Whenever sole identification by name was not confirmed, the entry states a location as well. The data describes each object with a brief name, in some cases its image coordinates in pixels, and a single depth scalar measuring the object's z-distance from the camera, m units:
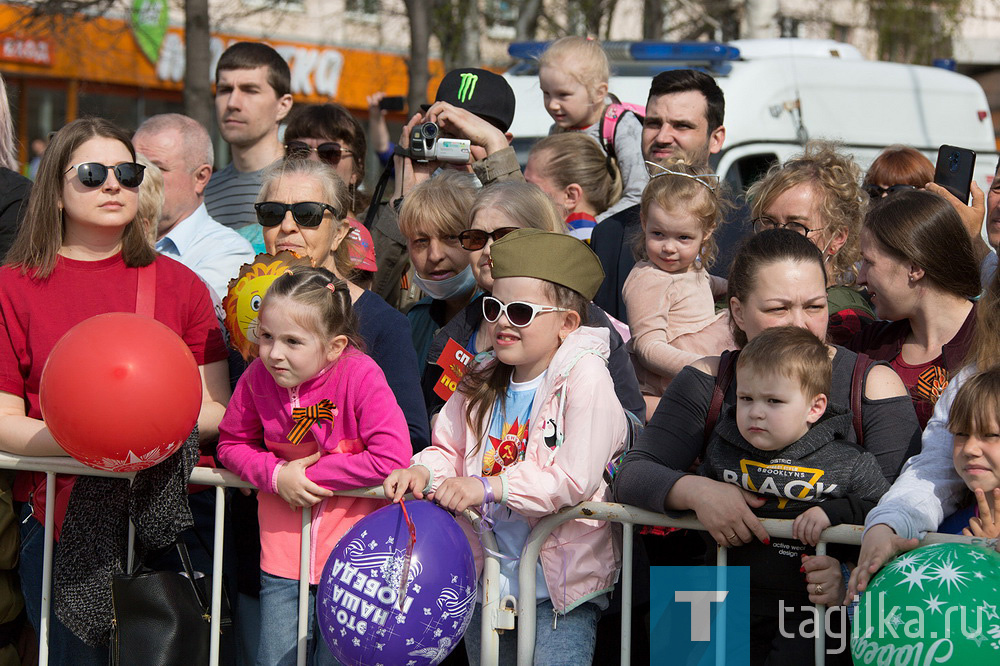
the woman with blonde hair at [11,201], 8.45
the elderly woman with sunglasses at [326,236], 7.38
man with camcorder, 9.73
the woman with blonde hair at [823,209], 8.44
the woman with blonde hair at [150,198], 8.25
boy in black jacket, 5.88
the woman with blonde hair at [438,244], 8.47
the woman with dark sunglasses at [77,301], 7.17
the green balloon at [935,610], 4.92
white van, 15.12
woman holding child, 5.96
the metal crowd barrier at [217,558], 6.58
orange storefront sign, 35.09
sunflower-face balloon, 7.27
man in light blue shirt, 9.09
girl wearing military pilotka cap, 6.31
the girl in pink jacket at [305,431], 6.79
